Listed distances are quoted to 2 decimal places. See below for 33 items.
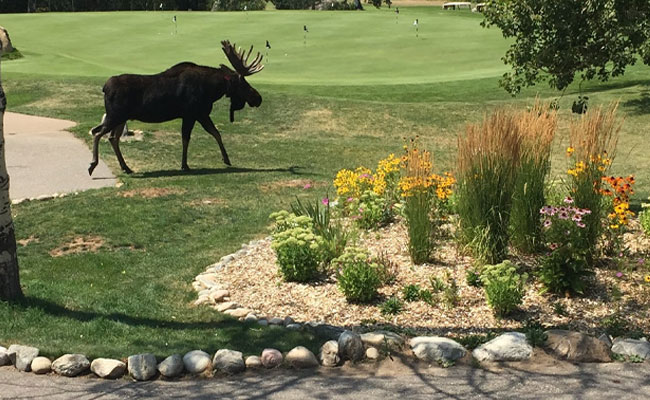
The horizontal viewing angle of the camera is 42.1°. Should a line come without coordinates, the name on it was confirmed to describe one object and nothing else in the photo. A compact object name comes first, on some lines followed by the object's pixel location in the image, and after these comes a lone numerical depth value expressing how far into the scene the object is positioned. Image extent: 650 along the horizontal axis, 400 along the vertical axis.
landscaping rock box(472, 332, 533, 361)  7.64
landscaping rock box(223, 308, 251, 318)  9.07
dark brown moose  17.41
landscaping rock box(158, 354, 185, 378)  7.39
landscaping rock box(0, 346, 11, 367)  7.63
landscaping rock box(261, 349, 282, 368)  7.59
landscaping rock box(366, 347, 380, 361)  7.70
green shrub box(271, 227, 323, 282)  9.87
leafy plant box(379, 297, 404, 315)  8.93
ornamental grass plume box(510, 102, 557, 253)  9.94
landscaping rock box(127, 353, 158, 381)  7.34
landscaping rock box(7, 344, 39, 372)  7.54
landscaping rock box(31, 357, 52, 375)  7.45
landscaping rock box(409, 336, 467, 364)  7.64
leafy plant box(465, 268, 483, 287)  9.43
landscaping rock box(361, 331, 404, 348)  7.80
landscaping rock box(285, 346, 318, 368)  7.61
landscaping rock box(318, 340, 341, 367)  7.64
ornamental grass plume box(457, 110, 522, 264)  9.74
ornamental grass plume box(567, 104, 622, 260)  9.74
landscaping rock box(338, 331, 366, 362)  7.69
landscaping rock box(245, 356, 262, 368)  7.58
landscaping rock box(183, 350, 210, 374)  7.47
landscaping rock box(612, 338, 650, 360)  7.67
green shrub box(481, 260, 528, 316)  8.65
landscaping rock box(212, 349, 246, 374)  7.50
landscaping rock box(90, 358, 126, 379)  7.36
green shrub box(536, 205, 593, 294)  9.06
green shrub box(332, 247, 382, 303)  9.08
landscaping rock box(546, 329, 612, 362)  7.65
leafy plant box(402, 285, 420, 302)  9.20
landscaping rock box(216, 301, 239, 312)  9.32
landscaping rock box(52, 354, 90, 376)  7.43
